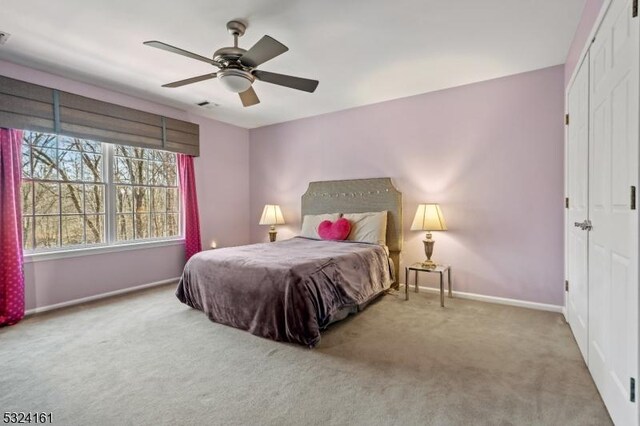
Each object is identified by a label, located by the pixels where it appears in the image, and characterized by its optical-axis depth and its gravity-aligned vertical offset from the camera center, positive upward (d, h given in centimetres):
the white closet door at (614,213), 140 -9
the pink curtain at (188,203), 474 +5
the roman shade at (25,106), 309 +106
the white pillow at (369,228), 403 -33
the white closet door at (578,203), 224 -4
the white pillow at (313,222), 454 -28
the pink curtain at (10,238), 305 -27
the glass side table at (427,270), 343 -78
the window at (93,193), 345 +19
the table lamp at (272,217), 517 -21
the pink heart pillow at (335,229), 419 -36
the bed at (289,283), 256 -74
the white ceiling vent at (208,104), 446 +146
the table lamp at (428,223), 368 -26
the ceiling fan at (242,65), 225 +109
